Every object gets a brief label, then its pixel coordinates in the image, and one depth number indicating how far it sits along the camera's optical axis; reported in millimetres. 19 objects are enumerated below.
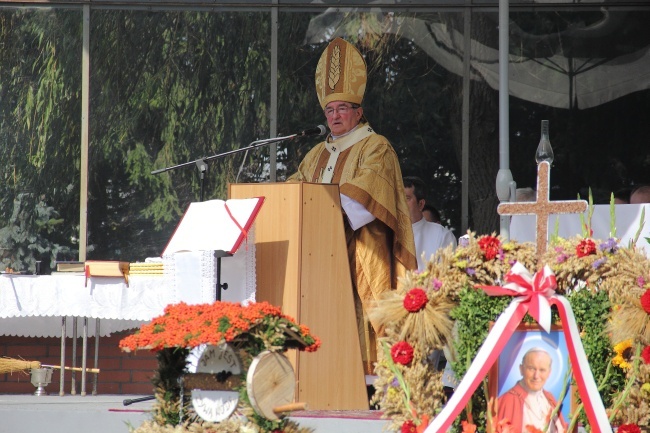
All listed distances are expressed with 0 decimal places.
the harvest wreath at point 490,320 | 10125
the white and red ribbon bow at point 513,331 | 9828
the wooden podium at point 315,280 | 14430
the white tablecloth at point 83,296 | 17609
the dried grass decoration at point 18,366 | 18406
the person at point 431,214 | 19447
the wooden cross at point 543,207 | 10539
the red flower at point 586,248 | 10437
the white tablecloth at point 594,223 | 13875
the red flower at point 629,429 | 9961
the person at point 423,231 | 18297
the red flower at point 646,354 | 10039
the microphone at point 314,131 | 15259
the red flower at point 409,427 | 10422
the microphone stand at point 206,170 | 14461
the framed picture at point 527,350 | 10211
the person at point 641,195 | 15625
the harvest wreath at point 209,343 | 9672
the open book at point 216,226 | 14344
